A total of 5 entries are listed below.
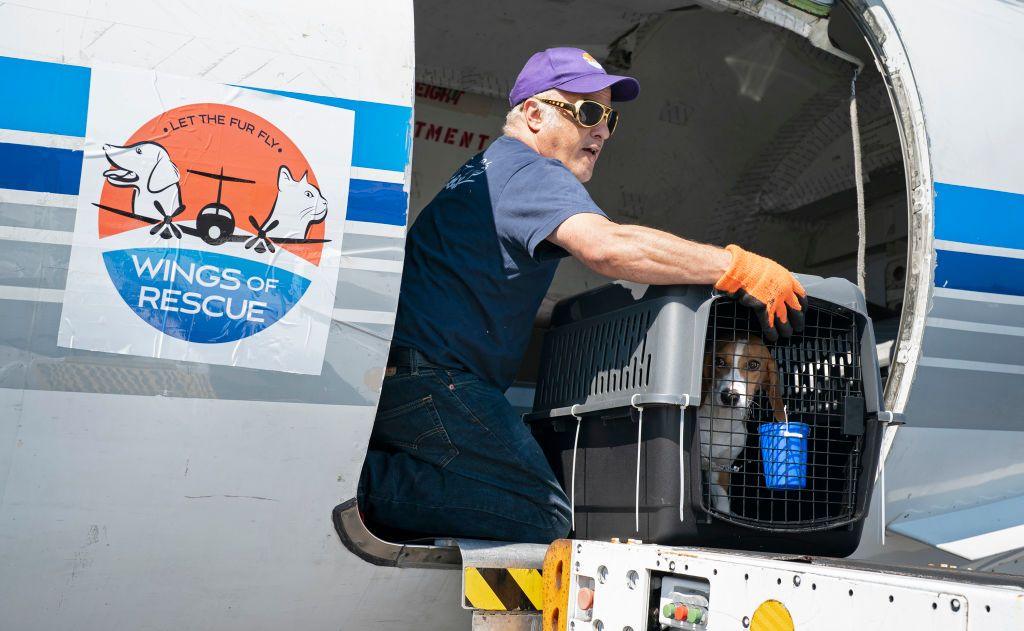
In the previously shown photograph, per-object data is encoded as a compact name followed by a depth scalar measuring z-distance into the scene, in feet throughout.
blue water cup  7.61
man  7.34
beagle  7.68
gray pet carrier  7.43
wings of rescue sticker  6.64
